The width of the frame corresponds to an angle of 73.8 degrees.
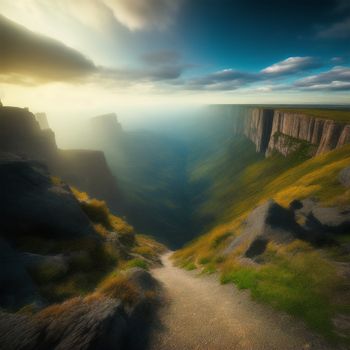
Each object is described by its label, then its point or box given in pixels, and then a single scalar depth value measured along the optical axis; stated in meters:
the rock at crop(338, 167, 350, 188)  30.77
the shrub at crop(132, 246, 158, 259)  32.01
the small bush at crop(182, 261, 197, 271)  25.58
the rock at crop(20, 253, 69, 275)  15.71
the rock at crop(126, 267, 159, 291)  13.98
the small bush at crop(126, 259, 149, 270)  19.36
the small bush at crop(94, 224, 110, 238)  25.89
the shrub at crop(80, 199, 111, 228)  31.80
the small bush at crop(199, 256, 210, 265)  25.22
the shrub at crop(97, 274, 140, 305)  11.80
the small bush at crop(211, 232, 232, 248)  30.03
